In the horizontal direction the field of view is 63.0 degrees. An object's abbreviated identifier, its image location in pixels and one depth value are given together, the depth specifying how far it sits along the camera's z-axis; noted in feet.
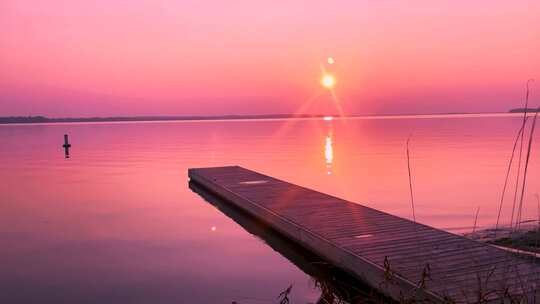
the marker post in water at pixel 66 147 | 121.29
